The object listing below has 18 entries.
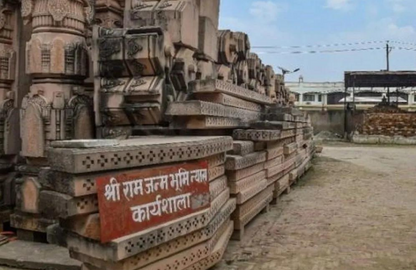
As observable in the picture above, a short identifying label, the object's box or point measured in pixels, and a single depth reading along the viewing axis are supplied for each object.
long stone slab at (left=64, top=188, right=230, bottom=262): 2.29
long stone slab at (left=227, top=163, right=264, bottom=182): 4.12
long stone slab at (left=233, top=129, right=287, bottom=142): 4.75
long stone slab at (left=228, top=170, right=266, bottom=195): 4.12
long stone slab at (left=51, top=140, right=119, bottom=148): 2.34
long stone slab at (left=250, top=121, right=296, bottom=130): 5.42
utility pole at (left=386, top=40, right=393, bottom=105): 36.54
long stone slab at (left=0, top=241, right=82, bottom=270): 3.47
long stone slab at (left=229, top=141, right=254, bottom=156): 4.23
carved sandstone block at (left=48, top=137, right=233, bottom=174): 2.18
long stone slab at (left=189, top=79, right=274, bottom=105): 4.20
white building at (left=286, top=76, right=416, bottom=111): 34.91
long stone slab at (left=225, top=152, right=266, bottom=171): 4.00
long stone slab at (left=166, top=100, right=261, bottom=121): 3.74
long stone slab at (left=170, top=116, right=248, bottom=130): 3.84
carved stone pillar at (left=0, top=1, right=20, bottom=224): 4.61
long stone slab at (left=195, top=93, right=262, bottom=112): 4.34
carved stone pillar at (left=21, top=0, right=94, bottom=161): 4.16
